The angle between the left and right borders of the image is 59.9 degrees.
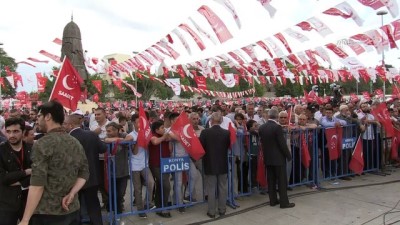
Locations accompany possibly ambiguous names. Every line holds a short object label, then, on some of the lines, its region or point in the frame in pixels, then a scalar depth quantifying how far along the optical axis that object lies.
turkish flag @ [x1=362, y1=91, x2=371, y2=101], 28.12
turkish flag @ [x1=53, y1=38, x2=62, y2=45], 13.97
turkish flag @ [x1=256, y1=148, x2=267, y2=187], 6.56
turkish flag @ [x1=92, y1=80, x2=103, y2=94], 25.92
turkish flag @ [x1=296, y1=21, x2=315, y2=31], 10.29
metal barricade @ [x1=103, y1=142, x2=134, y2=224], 5.35
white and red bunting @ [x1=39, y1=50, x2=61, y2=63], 15.27
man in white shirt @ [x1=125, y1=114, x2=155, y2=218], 5.64
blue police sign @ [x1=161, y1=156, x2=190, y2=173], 5.72
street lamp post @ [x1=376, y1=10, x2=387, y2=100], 20.23
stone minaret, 21.12
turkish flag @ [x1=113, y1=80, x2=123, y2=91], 26.55
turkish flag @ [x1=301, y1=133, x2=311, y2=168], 6.91
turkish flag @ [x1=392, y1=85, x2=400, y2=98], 21.41
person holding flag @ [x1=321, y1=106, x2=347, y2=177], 7.53
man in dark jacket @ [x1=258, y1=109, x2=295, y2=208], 5.97
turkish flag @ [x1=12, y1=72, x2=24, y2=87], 22.96
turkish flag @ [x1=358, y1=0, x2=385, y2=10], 7.86
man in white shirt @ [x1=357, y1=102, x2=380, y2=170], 8.18
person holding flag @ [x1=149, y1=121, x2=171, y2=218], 5.73
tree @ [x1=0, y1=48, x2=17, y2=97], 60.17
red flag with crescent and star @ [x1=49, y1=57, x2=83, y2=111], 5.99
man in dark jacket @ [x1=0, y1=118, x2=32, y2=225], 3.63
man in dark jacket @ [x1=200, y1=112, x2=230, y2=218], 5.64
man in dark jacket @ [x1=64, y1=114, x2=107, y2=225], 4.83
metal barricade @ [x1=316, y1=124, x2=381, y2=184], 7.60
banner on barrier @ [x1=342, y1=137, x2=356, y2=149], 7.82
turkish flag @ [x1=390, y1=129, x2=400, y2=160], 8.63
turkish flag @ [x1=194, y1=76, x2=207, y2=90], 23.18
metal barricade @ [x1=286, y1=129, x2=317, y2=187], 6.95
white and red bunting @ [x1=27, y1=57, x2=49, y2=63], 16.80
